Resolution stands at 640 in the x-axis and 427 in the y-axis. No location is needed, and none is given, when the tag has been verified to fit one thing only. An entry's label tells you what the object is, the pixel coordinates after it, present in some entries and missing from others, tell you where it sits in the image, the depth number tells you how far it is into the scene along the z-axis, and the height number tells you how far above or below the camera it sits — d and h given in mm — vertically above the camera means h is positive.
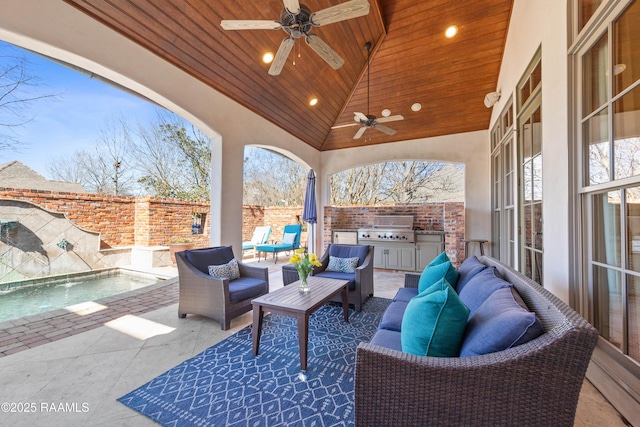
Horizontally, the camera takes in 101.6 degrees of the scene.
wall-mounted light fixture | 4320 +2007
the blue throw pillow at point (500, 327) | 1030 -464
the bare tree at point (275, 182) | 10750 +1524
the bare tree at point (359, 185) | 9508 +1234
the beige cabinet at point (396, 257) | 5875 -881
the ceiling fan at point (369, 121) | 4211 +1612
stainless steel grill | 5934 -279
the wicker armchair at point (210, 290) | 2850 -842
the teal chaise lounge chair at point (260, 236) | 7508 -527
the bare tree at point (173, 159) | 8117 +1878
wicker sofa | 925 -648
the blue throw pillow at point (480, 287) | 1647 -468
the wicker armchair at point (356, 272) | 3387 -770
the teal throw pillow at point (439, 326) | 1252 -524
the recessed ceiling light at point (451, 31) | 4158 +3022
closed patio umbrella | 6391 +368
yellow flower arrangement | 2684 -472
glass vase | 2693 -709
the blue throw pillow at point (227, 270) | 3205 -667
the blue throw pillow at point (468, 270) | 2242 -477
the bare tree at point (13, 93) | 4566 +2273
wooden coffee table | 2096 -759
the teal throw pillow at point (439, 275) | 2332 -511
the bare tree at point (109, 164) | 7211 +1516
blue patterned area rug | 1598 -1215
